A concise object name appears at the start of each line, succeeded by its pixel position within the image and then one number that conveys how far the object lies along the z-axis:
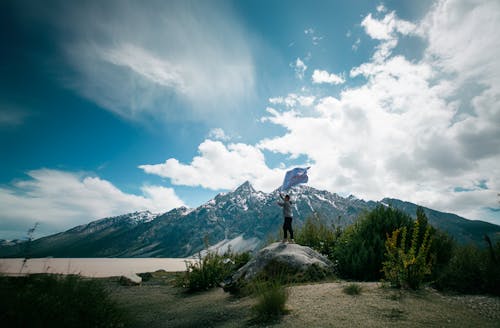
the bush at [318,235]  12.41
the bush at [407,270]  6.18
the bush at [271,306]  5.07
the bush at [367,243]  8.59
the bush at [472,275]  6.32
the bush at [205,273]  9.99
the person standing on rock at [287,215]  11.96
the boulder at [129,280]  14.07
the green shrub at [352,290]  5.96
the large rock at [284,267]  8.32
